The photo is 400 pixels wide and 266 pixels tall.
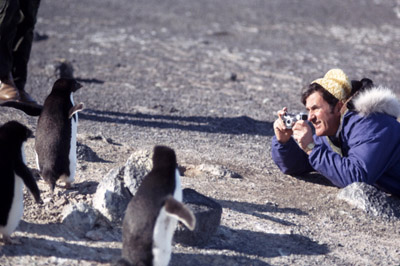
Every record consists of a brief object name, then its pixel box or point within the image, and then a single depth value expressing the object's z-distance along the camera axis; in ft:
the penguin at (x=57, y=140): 25.62
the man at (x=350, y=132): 27.30
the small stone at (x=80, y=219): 22.86
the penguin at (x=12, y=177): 20.89
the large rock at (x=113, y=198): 23.18
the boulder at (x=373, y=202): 27.43
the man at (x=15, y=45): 36.86
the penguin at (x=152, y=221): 19.17
